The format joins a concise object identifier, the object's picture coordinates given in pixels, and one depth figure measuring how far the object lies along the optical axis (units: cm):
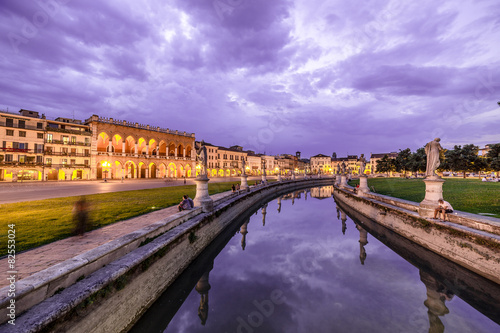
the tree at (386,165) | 7059
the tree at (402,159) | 6231
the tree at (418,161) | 4951
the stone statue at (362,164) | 2263
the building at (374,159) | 11988
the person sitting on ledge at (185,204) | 1062
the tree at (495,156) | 3402
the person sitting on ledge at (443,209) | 961
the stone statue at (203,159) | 1234
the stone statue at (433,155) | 1084
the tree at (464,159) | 4175
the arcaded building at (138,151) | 4309
